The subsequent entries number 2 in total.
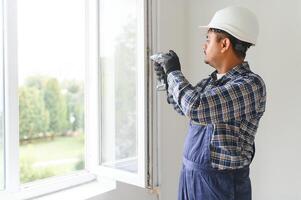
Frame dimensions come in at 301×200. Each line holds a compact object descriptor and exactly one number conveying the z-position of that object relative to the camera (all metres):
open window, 1.62
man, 1.27
